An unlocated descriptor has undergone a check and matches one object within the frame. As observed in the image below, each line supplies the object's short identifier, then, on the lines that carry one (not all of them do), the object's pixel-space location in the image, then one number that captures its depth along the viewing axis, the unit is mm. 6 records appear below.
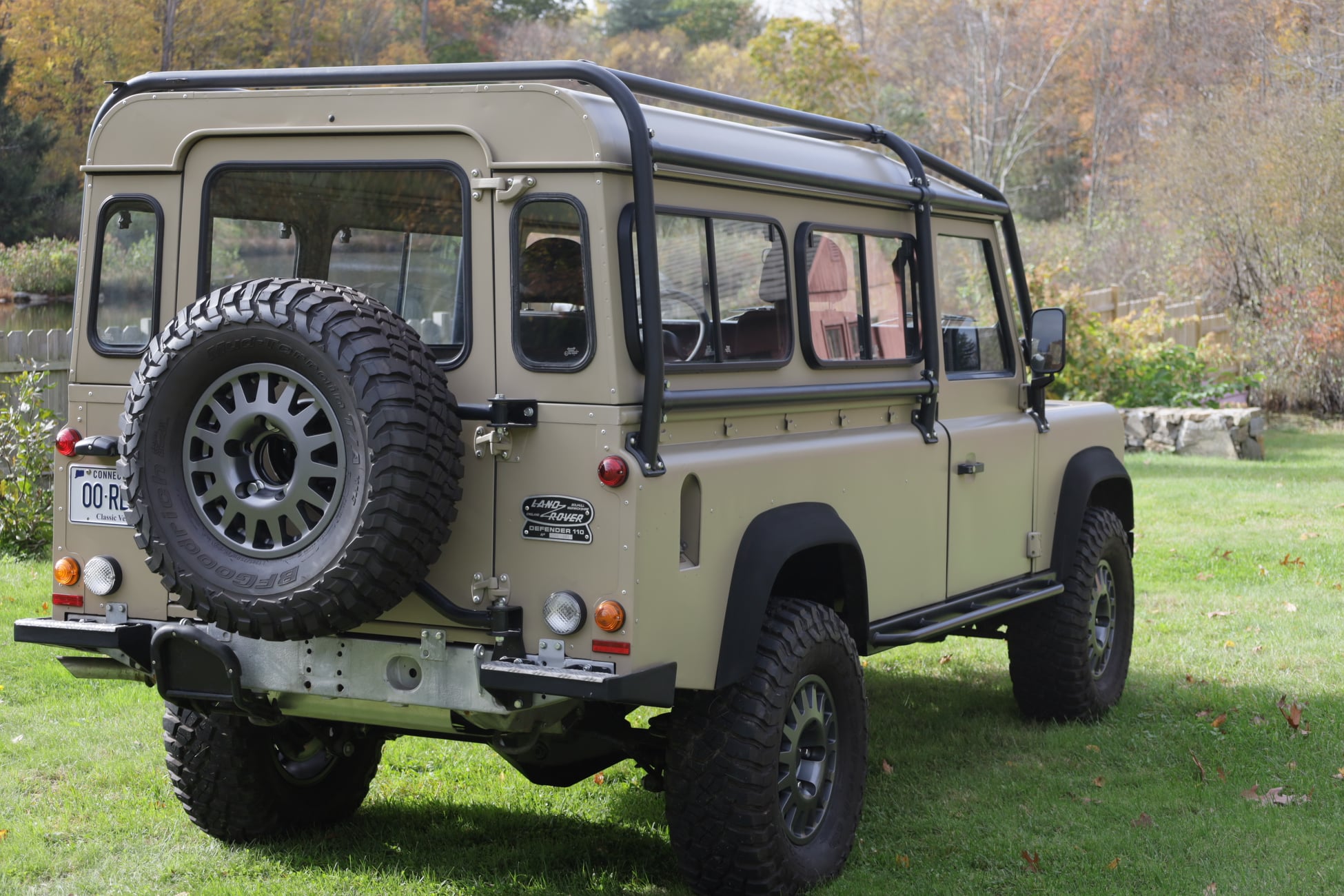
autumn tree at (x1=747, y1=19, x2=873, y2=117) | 30047
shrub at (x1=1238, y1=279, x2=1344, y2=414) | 18812
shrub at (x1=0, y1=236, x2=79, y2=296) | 19766
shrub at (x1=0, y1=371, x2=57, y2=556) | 10203
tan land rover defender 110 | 3963
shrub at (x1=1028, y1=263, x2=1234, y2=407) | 17016
